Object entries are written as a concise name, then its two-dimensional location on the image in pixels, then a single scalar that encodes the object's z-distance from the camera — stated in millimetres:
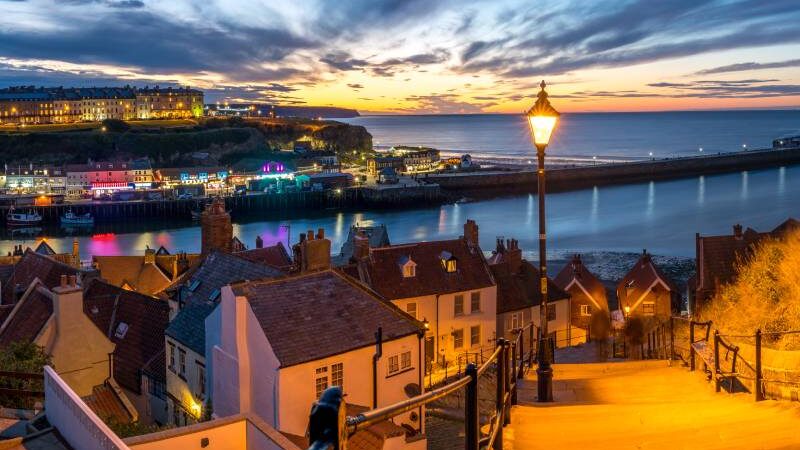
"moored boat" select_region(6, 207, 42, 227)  89312
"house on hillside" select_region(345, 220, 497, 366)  26750
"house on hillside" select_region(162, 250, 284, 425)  17875
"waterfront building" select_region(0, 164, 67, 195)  112750
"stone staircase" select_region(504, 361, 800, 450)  7957
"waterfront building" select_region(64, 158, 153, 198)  110438
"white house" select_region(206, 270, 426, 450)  15398
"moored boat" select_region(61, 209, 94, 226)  90000
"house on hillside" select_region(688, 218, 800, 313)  27014
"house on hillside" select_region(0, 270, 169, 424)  18078
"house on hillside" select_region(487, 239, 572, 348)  29688
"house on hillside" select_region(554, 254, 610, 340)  33031
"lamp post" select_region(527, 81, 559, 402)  10664
